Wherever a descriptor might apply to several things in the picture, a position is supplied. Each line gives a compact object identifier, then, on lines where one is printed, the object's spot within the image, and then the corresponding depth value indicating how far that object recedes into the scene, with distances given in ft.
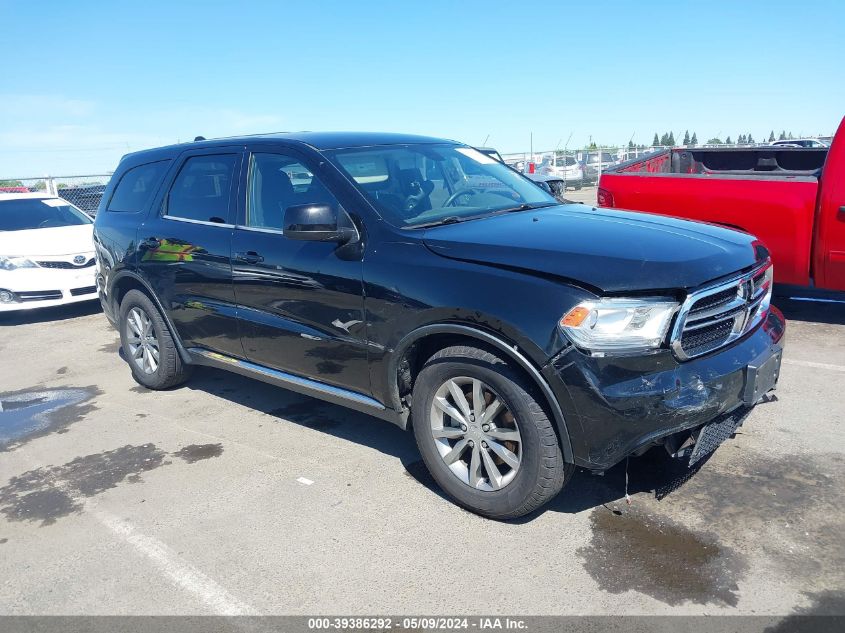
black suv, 9.68
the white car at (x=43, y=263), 28.32
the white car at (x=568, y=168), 87.15
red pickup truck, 20.01
